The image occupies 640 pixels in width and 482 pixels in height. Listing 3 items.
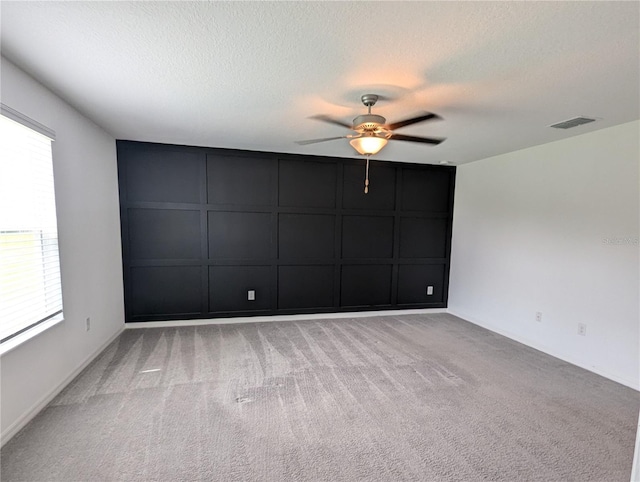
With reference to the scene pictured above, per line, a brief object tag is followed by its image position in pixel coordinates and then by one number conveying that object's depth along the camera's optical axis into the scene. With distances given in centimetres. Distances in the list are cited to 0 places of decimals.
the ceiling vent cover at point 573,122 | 265
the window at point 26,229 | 189
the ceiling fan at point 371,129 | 220
